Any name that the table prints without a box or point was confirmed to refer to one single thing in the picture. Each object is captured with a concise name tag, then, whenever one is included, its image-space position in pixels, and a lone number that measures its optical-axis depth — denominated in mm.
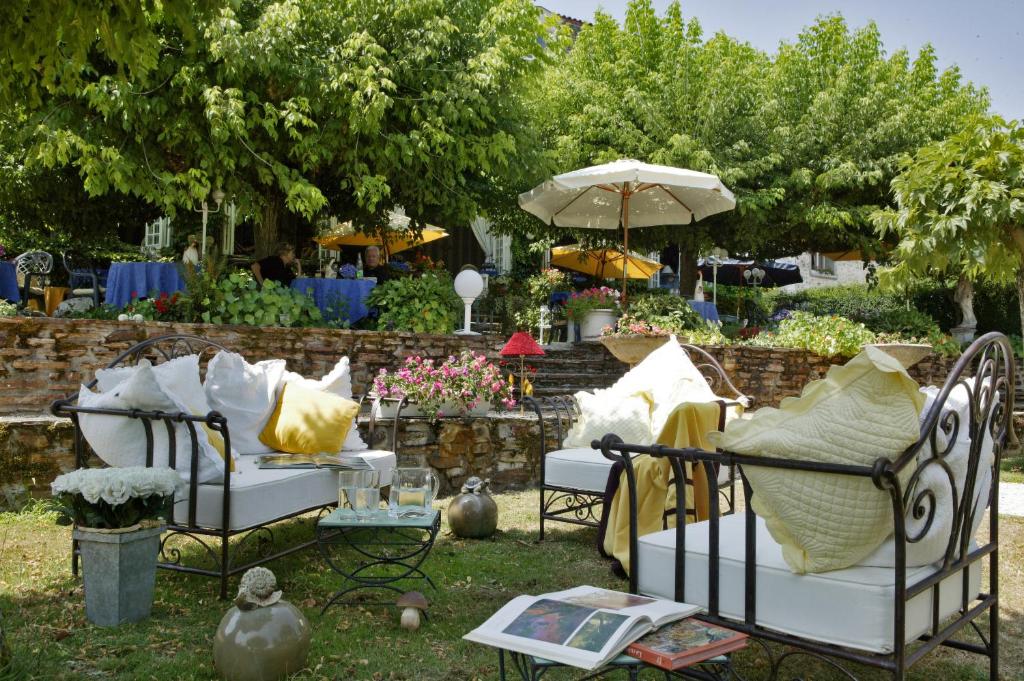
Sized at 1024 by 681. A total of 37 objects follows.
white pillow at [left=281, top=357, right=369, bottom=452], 5207
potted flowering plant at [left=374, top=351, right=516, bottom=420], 6578
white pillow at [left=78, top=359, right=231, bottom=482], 3783
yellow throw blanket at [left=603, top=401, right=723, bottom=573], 4184
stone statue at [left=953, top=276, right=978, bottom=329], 14924
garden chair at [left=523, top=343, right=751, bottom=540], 4848
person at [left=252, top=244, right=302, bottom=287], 9039
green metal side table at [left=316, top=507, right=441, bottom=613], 3462
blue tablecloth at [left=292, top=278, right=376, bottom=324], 8688
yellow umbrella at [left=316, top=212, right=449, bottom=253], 13023
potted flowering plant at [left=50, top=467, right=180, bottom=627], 3266
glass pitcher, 3713
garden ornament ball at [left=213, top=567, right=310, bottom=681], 2693
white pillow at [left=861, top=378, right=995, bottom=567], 2256
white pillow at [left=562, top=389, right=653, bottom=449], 5180
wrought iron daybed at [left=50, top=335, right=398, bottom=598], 3682
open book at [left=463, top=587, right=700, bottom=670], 1885
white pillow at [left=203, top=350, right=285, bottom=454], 4754
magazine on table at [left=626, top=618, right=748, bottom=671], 1879
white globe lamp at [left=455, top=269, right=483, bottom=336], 8531
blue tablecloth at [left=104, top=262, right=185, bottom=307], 8148
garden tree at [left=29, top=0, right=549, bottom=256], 8047
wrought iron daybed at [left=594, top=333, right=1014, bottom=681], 2141
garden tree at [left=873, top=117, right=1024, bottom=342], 7383
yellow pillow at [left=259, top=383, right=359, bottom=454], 4852
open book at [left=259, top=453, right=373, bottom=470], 4410
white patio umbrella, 9820
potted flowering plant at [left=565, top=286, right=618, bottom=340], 10797
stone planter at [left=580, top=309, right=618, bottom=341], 10789
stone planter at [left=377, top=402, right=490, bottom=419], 6566
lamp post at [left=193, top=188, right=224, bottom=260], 9141
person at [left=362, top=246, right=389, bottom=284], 11188
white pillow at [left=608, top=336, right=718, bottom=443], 5125
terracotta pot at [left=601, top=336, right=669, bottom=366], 9250
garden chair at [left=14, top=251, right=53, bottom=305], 9297
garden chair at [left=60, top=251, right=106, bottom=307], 9689
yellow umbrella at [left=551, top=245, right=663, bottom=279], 15227
